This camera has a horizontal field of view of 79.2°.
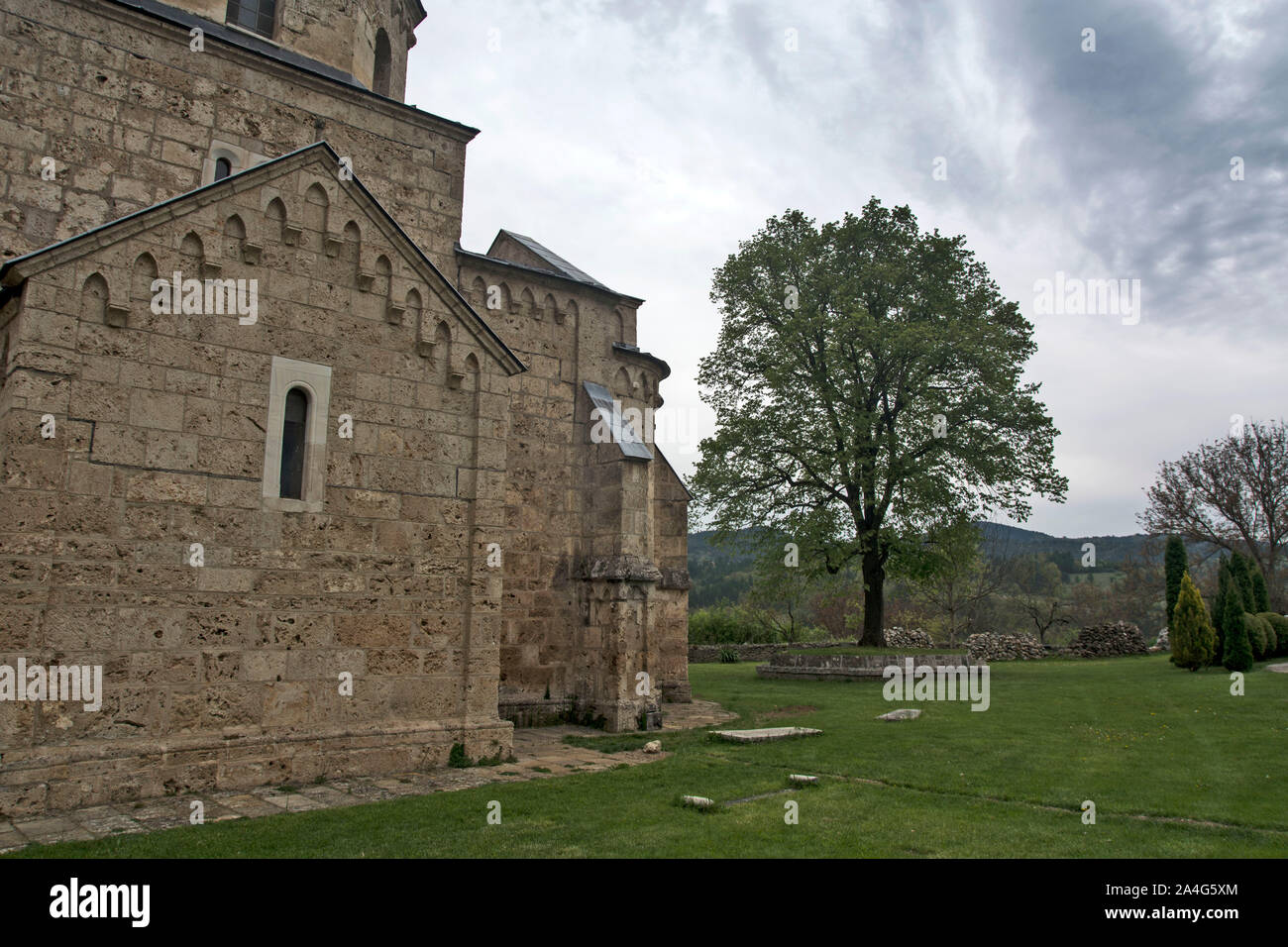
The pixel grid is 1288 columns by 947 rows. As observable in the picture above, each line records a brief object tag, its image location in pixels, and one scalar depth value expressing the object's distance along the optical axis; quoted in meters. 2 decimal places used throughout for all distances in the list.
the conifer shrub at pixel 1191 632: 20.22
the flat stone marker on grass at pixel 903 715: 13.09
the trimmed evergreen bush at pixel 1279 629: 23.34
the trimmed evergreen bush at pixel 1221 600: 20.33
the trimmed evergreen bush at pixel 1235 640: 19.36
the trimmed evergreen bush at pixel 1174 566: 23.27
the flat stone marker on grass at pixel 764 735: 10.92
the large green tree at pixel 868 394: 22.75
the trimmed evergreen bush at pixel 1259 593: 24.81
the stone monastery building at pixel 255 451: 7.22
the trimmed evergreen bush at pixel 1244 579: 23.09
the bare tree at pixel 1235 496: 32.72
